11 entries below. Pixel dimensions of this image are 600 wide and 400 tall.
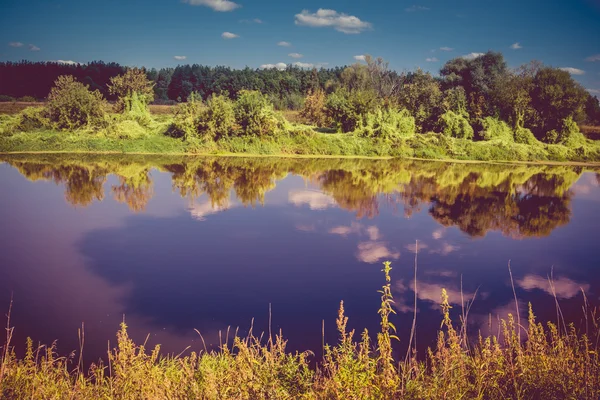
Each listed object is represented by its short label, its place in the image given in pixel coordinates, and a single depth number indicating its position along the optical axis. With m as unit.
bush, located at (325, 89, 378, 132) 31.41
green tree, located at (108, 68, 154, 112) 31.91
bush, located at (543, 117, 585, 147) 33.38
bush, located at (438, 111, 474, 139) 32.50
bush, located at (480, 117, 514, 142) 32.38
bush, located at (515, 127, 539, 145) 33.16
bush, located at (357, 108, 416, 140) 30.81
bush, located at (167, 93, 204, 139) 28.41
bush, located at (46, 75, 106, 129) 28.66
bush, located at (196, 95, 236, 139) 28.14
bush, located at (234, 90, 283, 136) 28.70
